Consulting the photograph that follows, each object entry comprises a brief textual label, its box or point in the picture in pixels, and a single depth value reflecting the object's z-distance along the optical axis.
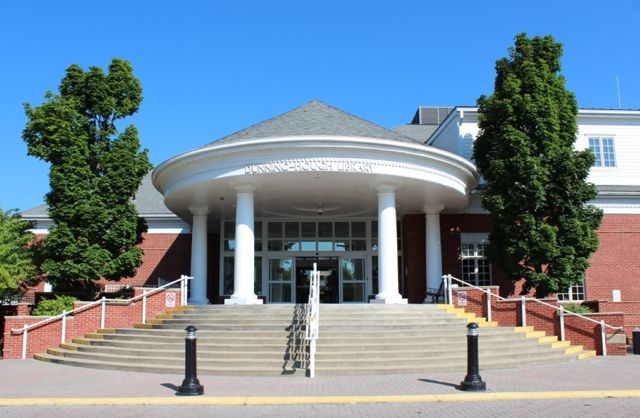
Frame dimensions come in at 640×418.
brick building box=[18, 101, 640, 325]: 18.30
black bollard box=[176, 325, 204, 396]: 10.74
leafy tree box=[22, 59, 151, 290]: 20.83
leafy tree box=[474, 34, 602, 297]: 20.22
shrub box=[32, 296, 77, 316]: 18.88
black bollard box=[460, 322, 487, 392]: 10.95
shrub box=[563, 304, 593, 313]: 19.19
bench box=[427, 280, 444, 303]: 20.61
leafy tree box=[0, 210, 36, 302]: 19.70
